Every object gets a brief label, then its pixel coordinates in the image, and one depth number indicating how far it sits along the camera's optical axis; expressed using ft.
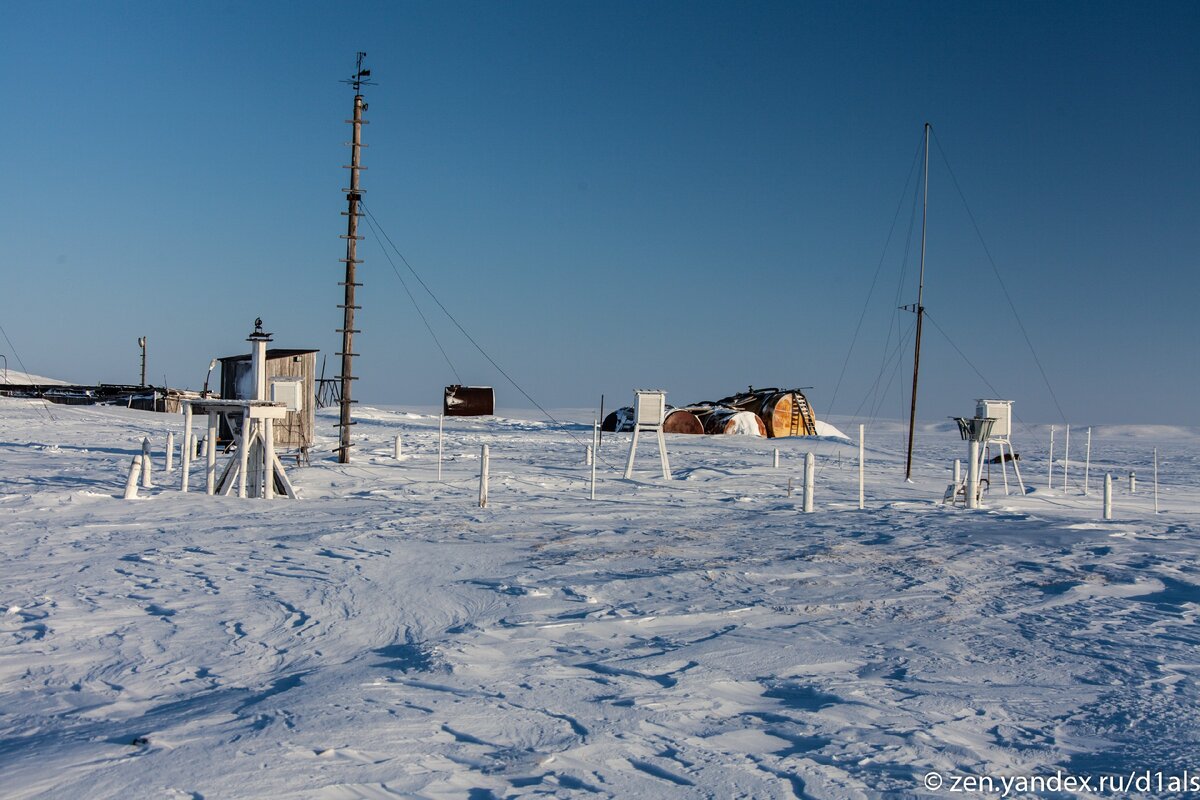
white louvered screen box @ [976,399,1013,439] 75.10
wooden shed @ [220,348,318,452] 85.15
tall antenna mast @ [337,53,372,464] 81.92
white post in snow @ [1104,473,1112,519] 55.72
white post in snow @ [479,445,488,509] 52.36
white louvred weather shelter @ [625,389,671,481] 82.23
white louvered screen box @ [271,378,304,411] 83.20
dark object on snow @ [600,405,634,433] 158.81
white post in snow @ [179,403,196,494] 55.34
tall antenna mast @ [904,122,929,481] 96.32
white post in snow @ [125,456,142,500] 50.42
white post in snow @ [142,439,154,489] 54.85
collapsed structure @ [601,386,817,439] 148.36
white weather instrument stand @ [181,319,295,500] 53.06
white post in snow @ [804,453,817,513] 52.49
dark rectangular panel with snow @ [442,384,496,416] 190.69
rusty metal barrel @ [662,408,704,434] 148.56
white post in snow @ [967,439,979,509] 57.57
